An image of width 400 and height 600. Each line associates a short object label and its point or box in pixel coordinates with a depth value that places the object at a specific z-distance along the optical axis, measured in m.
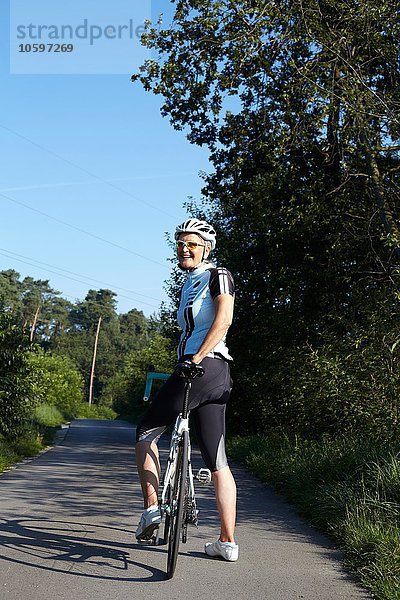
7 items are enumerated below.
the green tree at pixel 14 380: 17.23
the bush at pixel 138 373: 50.71
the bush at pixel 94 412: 73.75
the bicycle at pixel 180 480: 5.06
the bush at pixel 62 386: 52.50
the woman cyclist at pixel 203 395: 5.36
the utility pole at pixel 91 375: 107.14
